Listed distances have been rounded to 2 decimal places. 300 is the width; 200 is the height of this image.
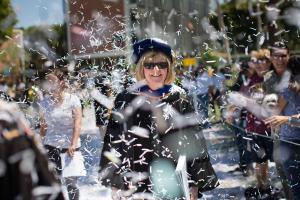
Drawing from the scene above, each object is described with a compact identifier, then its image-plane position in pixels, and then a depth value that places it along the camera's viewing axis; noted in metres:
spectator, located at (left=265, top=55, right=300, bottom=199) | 4.75
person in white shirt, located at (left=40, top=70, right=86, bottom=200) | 5.31
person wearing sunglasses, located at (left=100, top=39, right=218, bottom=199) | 3.70
